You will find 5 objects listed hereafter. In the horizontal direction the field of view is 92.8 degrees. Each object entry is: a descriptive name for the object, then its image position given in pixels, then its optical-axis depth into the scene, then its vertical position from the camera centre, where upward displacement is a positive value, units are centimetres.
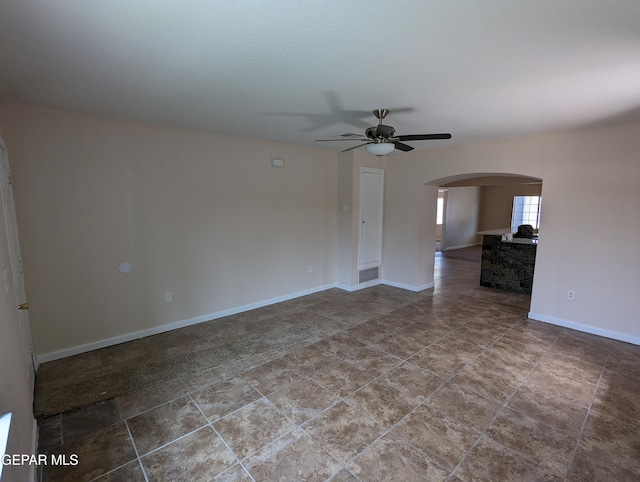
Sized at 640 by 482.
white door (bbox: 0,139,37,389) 242 -40
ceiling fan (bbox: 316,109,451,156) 281 +66
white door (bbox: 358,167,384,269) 539 -17
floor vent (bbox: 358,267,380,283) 559 -126
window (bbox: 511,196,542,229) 994 -11
